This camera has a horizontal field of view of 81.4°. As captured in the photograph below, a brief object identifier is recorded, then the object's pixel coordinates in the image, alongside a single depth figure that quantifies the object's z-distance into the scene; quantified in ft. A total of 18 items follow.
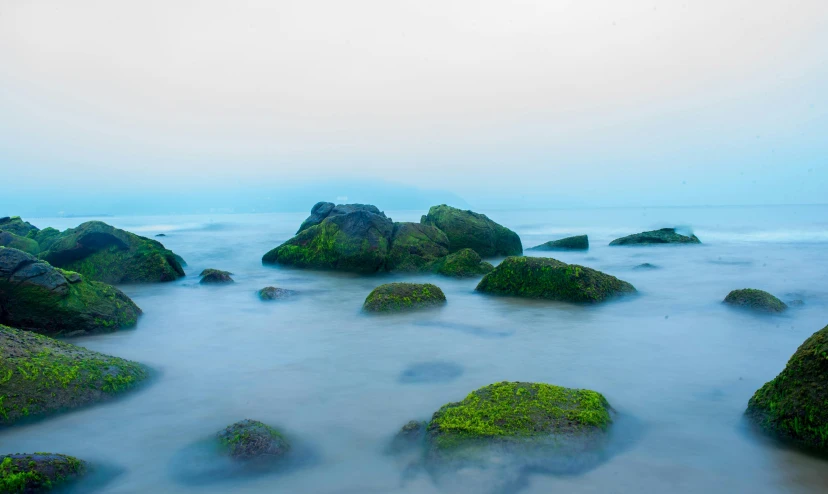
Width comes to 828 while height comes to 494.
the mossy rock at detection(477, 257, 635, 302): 33.50
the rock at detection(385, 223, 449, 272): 51.65
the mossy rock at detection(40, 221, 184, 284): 43.91
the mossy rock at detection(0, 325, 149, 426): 15.19
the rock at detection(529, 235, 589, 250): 78.38
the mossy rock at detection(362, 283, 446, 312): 31.55
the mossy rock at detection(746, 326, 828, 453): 12.48
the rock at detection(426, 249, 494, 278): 46.16
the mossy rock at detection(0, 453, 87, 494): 10.66
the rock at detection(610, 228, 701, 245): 81.30
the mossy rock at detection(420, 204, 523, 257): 60.44
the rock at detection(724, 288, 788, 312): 30.17
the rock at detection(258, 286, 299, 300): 37.96
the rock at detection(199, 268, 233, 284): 45.83
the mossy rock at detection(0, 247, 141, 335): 24.31
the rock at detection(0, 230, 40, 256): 52.19
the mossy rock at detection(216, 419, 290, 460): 13.25
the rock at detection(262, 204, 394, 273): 51.92
